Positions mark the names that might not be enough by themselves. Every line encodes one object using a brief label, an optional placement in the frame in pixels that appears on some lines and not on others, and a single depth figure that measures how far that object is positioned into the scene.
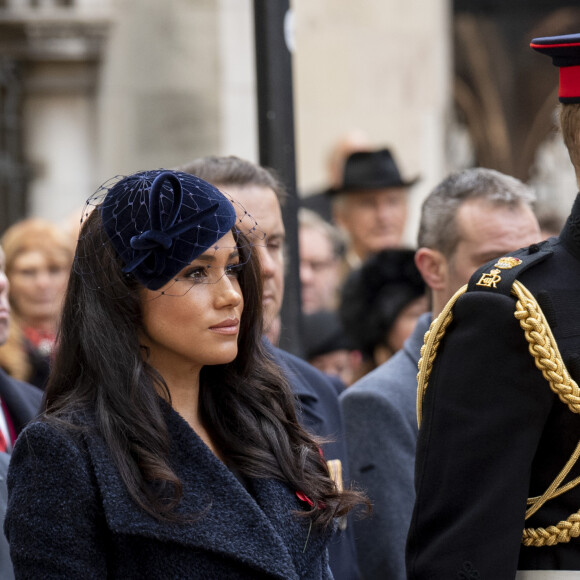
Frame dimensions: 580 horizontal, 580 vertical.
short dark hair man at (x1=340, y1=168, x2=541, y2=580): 8.33
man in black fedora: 15.53
